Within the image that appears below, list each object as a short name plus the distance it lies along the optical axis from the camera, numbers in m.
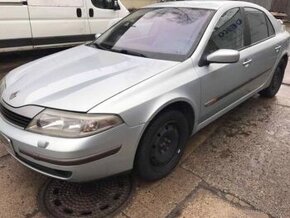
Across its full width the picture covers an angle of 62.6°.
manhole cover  1.85
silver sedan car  1.67
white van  4.22
